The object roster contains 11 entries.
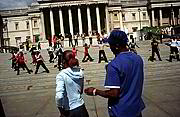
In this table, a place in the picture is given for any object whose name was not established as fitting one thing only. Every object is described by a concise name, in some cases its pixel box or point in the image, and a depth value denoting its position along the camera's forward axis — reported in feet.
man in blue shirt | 9.85
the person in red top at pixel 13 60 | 66.62
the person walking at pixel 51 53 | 69.69
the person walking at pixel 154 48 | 60.34
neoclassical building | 206.48
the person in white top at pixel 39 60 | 53.73
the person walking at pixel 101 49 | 62.51
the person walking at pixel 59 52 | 58.23
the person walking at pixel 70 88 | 13.11
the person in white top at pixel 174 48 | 57.40
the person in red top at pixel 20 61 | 58.20
